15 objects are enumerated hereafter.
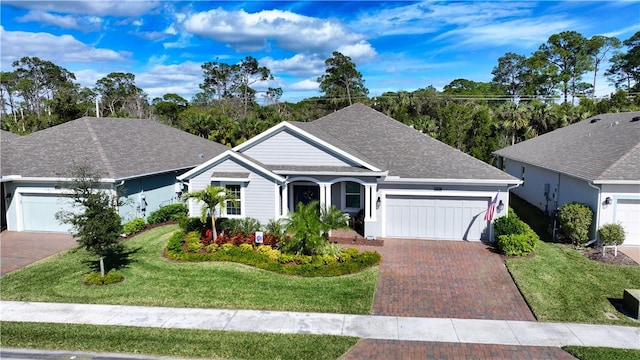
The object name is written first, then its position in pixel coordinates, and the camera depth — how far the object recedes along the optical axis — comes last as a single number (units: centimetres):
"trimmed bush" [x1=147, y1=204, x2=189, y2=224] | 2183
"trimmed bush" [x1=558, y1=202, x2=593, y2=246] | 1745
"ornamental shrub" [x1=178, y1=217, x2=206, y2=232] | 1894
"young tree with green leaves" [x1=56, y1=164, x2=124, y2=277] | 1338
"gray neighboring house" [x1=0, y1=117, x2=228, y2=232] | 2028
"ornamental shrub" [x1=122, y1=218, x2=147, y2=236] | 1975
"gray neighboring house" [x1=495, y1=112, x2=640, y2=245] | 1717
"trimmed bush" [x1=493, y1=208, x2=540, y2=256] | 1645
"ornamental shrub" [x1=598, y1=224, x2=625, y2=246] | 1669
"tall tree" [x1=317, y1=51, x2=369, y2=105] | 6856
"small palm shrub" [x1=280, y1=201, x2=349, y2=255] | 1545
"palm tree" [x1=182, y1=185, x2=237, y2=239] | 1686
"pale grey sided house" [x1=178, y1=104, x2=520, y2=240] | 1864
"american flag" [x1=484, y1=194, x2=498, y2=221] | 1855
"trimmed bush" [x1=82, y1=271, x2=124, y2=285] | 1395
